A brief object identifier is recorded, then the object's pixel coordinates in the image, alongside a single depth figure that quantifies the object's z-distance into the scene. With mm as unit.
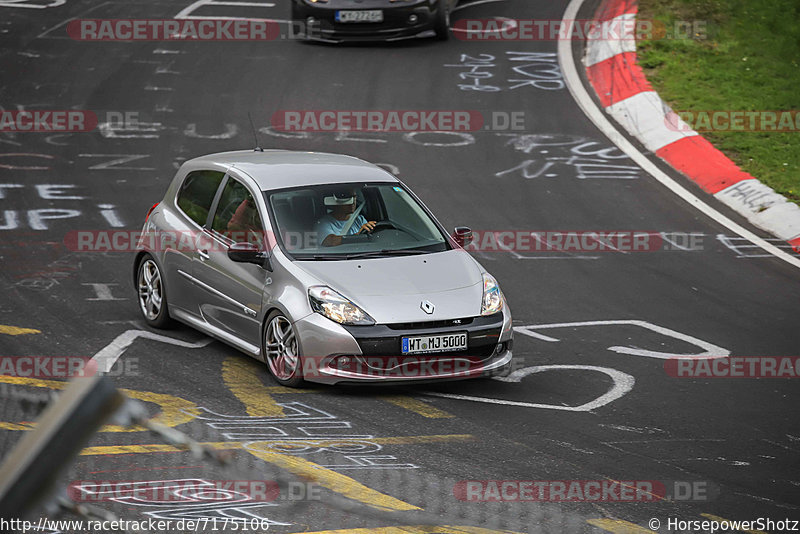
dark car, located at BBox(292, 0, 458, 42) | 39156
